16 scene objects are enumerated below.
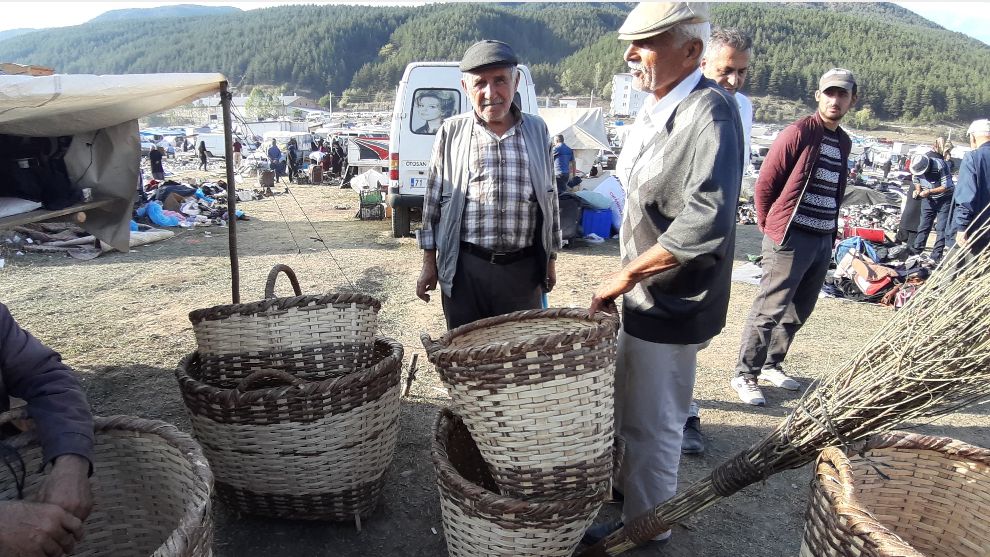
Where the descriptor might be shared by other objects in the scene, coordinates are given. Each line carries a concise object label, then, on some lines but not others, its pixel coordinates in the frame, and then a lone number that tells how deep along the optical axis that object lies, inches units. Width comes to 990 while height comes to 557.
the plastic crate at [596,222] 375.6
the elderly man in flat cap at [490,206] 103.3
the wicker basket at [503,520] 69.4
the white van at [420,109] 305.4
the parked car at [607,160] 1086.2
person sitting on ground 51.5
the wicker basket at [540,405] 65.3
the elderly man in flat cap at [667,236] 69.2
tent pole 136.7
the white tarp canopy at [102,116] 97.7
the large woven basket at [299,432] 85.0
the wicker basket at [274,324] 92.6
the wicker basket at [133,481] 63.1
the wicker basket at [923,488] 59.8
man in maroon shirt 135.7
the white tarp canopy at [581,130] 845.2
